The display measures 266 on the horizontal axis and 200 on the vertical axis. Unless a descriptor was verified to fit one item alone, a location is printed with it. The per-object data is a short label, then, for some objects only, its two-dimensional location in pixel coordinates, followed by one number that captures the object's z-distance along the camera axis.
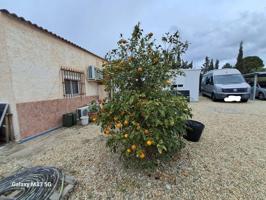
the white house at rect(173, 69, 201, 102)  12.09
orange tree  2.13
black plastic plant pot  3.52
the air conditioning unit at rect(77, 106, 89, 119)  6.43
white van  10.24
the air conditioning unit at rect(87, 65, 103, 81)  7.53
